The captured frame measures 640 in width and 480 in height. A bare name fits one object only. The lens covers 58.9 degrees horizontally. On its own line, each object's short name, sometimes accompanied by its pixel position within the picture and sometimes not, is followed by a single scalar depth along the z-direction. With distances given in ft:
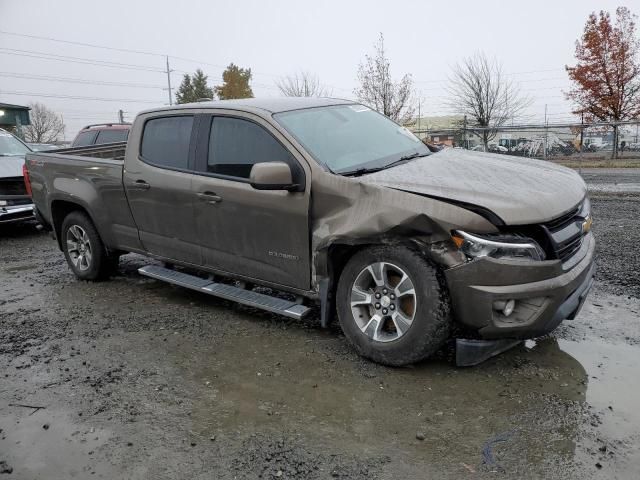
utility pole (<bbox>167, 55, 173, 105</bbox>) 206.84
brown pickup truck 10.98
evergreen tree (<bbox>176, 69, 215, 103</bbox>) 204.95
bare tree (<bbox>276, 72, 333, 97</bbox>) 137.34
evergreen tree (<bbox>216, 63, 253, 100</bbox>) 154.10
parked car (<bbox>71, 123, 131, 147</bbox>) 43.24
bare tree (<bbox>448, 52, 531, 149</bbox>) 116.57
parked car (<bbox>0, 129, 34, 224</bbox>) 29.19
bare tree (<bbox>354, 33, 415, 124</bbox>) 87.97
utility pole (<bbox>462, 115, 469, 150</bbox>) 65.46
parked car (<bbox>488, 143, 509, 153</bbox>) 66.44
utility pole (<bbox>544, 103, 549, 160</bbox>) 62.22
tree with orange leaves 91.97
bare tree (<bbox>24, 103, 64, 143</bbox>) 241.76
